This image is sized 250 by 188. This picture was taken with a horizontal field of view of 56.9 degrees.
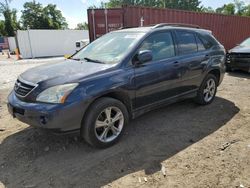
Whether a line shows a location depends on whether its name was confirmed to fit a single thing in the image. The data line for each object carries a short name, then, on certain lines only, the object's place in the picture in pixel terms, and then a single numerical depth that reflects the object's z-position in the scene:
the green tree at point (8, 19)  44.41
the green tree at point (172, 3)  56.03
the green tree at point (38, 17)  45.59
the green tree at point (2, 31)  44.31
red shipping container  8.52
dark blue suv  3.03
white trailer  23.66
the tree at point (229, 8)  56.37
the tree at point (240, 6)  62.38
